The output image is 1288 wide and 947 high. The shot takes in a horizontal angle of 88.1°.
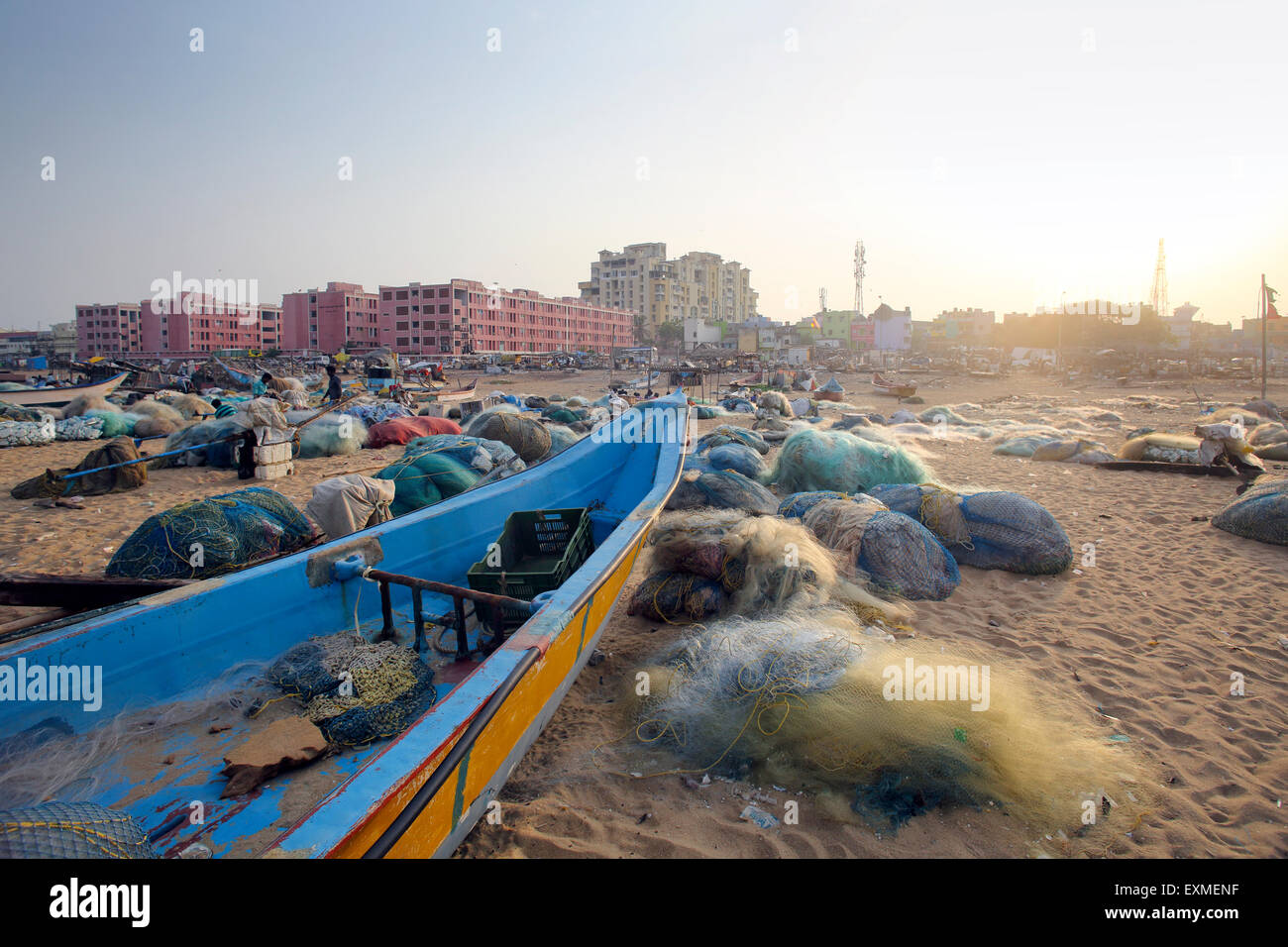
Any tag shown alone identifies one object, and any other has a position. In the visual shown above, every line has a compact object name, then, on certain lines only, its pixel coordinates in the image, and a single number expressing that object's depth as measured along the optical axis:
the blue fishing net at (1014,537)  5.74
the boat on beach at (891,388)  27.64
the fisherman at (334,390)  20.21
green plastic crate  4.35
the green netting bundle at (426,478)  7.40
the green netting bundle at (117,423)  14.09
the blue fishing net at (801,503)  6.44
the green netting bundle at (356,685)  3.09
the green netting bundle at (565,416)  16.48
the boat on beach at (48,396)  18.50
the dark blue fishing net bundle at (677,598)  4.67
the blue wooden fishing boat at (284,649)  1.98
